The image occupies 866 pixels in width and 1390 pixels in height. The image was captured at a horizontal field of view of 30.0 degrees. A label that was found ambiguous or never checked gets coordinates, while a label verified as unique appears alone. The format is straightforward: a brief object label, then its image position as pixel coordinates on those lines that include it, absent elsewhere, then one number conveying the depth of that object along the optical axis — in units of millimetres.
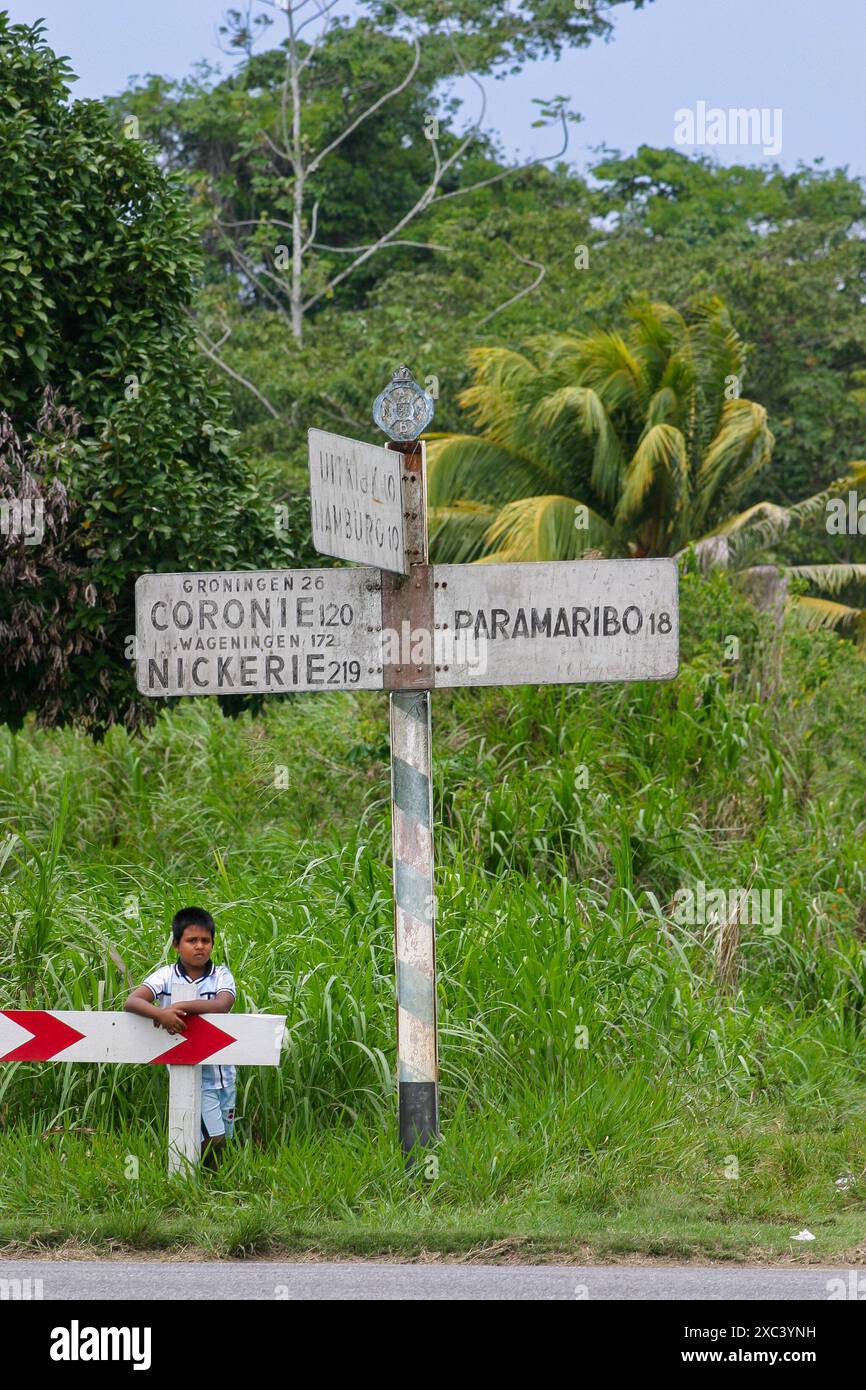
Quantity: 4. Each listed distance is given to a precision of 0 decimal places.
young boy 5929
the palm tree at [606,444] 17922
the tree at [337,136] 28906
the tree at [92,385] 8547
